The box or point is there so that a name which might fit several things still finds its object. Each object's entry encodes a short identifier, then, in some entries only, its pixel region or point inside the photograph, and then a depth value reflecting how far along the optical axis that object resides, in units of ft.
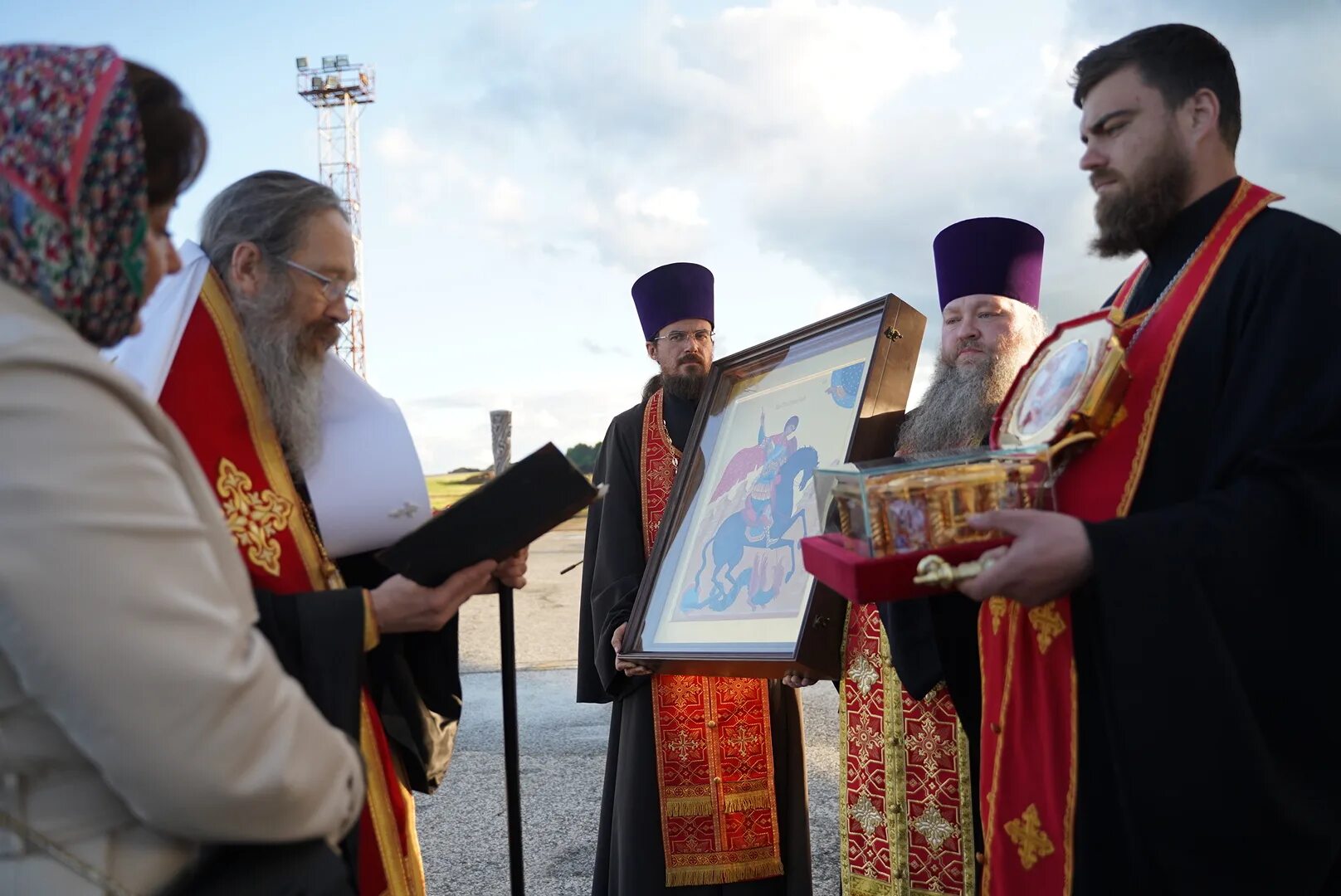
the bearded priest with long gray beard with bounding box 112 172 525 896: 6.91
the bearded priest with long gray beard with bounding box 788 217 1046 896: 8.57
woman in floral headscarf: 3.42
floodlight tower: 79.66
